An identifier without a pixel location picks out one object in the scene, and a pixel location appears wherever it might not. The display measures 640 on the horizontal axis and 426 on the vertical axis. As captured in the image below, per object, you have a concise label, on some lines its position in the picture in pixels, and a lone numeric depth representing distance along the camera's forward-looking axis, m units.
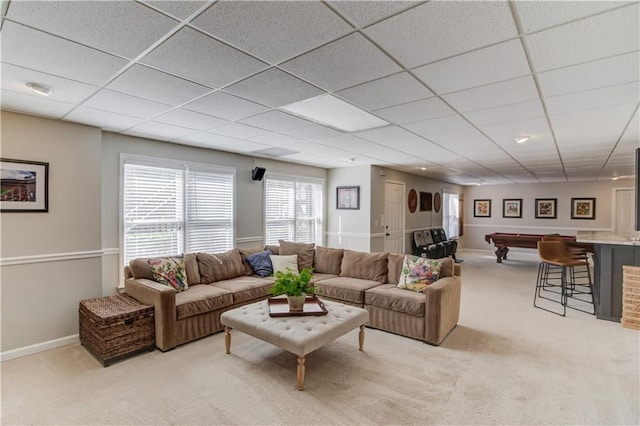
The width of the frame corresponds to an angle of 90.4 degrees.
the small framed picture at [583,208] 9.20
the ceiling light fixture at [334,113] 2.87
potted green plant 3.05
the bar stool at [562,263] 4.57
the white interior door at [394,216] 7.10
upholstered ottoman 2.55
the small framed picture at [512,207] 10.29
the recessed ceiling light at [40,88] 2.39
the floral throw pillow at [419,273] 3.76
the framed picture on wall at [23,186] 3.04
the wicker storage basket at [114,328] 2.91
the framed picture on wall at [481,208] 10.90
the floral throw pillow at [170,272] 3.61
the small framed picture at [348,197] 6.64
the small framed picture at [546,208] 9.73
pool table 8.00
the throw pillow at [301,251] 4.98
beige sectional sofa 3.28
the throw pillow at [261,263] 4.63
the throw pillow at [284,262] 4.70
